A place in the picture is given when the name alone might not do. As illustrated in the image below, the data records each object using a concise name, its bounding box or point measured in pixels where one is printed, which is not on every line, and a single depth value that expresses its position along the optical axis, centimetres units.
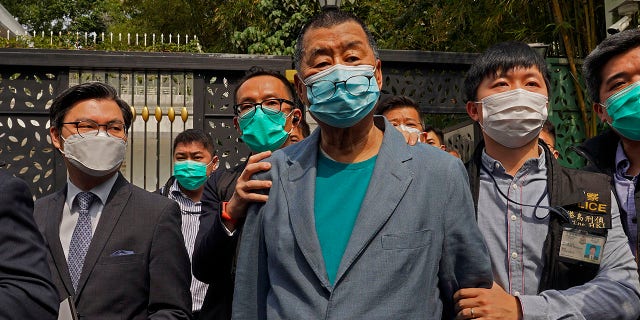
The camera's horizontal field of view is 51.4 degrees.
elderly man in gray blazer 183
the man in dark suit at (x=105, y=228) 275
